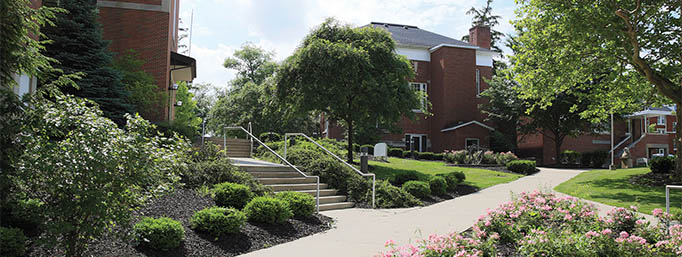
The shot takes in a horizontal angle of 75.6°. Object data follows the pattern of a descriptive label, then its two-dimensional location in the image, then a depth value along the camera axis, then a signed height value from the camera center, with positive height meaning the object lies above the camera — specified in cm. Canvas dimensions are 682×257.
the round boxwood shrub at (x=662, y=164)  1659 -46
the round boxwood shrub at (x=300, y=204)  882 -118
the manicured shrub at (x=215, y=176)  966 -73
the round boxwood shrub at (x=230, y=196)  856 -102
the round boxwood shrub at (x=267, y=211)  781 -118
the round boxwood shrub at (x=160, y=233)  576 -119
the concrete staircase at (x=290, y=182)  1122 -99
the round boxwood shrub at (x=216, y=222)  674 -120
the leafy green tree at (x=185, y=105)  4171 +396
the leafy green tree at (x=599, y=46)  1442 +367
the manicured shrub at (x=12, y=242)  462 -109
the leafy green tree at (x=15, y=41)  528 +123
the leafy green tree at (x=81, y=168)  429 -26
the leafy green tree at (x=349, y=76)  1714 +283
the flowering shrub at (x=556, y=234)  495 -107
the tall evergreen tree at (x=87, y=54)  1377 +276
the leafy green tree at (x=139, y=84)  1608 +217
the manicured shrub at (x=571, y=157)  3196 -49
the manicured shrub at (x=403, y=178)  1423 -99
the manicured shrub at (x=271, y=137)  2419 +42
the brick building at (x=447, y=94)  3416 +439
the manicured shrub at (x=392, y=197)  1156 -136
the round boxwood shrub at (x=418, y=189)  1269 -120
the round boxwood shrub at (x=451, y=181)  1438 -108
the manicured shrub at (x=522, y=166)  2136 -84
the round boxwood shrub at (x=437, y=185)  1347 -115
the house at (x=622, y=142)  3388 +71
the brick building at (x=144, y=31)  1780 +455
